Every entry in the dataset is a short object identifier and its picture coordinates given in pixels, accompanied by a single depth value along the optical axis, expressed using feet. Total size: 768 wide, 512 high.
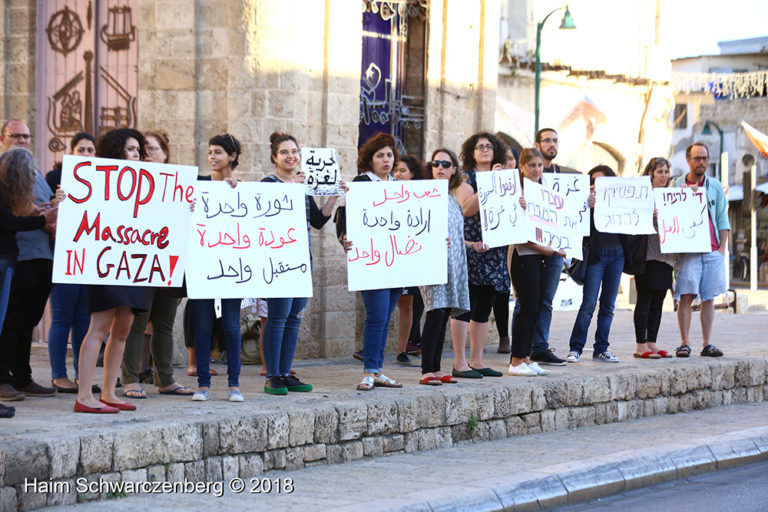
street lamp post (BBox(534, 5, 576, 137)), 88.69
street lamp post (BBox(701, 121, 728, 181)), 153.28
